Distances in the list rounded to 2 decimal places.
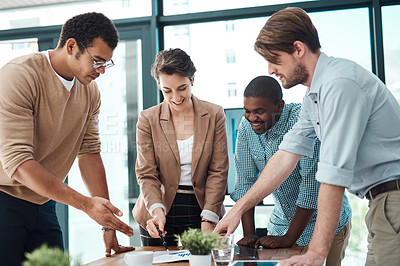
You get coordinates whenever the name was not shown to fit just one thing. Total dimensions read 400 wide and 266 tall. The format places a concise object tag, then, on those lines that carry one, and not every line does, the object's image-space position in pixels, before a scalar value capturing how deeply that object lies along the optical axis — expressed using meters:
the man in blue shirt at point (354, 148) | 1.34
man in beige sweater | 1.64
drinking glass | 1.34
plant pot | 1.29
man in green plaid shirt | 2.02
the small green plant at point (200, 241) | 1.27
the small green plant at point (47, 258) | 0.83
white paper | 1.63
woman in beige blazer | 2.19
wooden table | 1.60
